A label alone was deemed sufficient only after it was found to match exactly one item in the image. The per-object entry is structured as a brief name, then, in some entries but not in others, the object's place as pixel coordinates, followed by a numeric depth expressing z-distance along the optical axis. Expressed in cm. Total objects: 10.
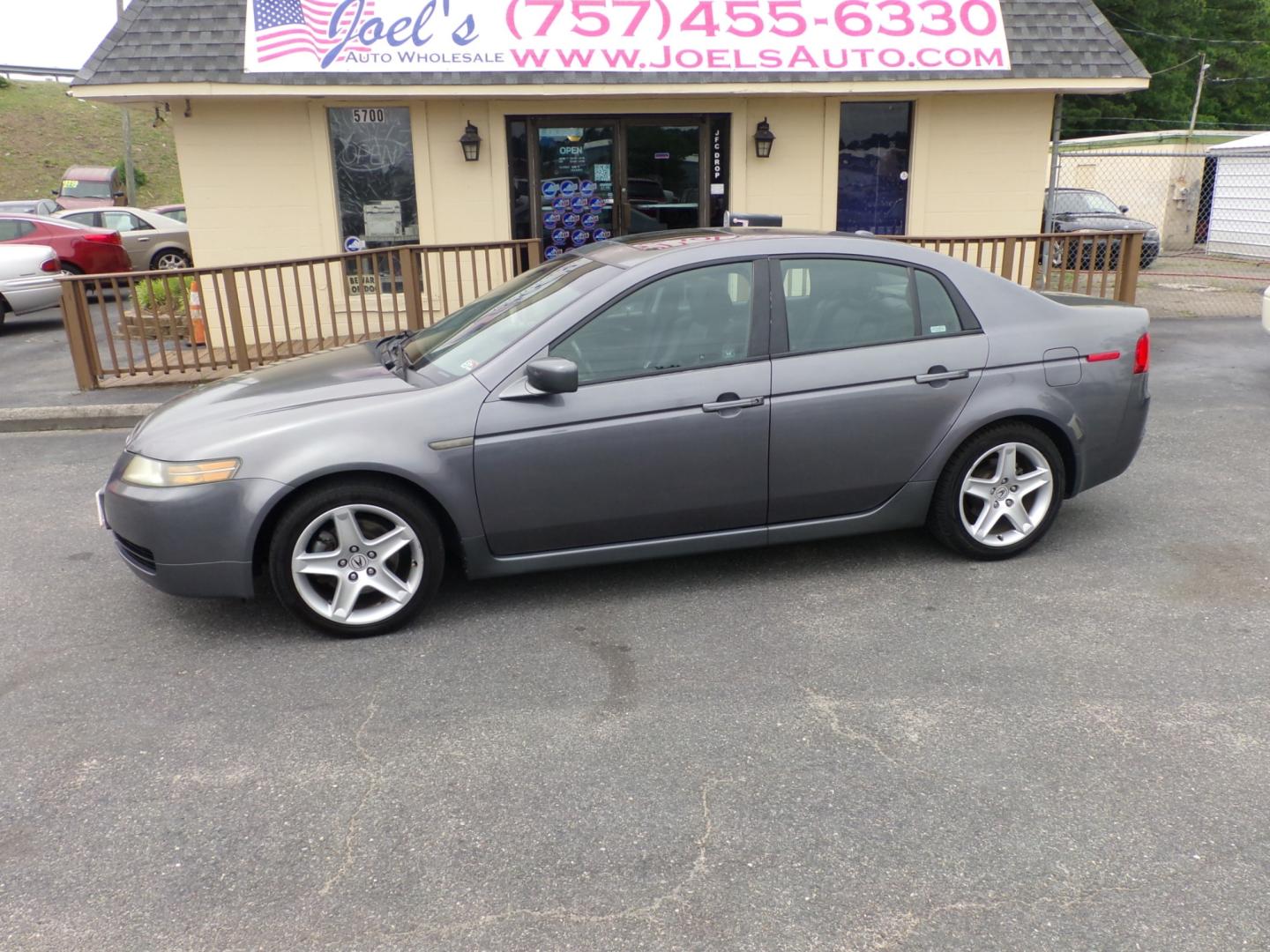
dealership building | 1004
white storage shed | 2050
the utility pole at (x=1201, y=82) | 4346
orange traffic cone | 1053
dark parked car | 1852
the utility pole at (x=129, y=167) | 2828
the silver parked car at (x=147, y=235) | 1819
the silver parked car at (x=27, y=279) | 1346
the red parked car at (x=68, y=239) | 1564
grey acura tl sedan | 412
